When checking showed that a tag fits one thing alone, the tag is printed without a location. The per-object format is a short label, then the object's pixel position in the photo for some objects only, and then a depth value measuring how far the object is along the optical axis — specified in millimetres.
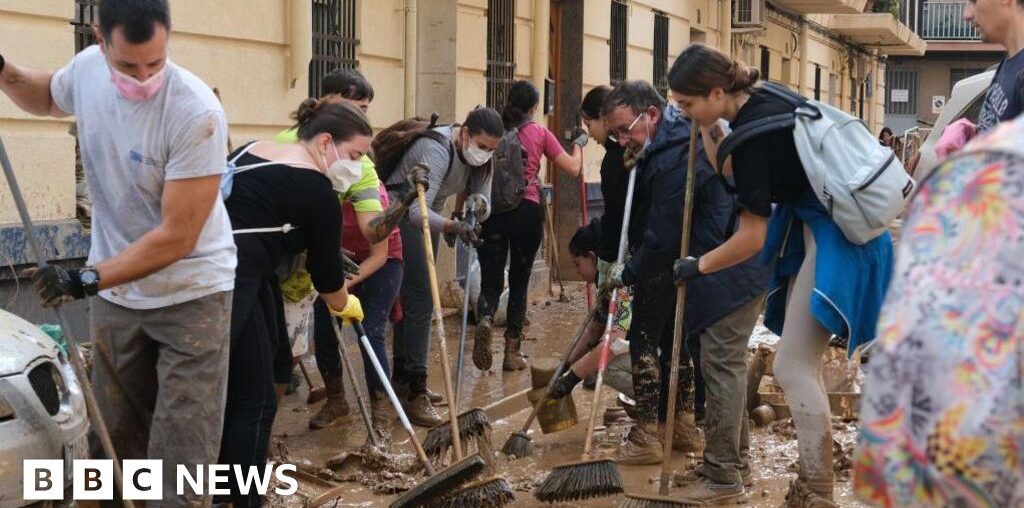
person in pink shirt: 8758
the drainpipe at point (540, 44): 13398
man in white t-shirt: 3801
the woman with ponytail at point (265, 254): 4473
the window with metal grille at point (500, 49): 12695
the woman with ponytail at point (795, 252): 4781
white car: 4148
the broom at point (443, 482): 5195
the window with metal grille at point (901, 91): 50056
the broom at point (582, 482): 5535
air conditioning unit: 21594
